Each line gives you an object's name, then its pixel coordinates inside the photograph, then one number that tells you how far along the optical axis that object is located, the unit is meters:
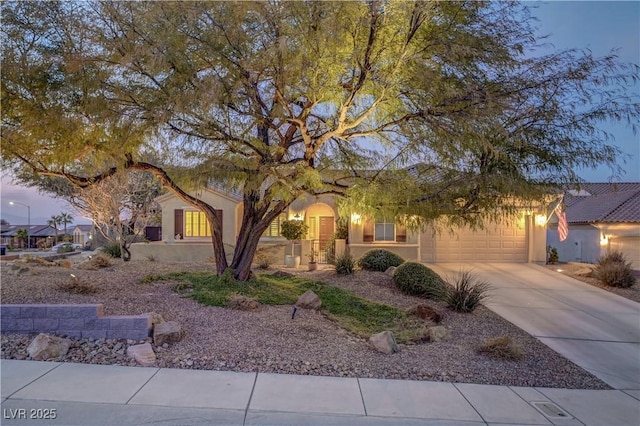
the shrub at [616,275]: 13.97
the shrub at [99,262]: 14.05
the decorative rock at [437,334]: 7.74
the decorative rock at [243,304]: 8.64
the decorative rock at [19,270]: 10.77
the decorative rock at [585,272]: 15.86
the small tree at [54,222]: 58.72
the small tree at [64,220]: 59.77
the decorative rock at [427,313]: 9.16
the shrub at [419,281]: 11.66
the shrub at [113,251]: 20.35
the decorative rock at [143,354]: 5.95
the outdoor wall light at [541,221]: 18.85
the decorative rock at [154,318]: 6.86
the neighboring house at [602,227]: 21.17
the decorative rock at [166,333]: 6.54
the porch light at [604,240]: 22.36
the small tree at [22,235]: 52.08
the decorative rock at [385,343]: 6.89
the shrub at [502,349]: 6.93
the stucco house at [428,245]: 19.45
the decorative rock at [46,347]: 5.97
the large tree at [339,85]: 7.34
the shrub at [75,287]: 8.62
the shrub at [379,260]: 15.47
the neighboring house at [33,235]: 48.10
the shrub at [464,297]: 10.02
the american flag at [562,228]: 17.81
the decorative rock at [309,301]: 9.16
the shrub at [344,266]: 14.58
